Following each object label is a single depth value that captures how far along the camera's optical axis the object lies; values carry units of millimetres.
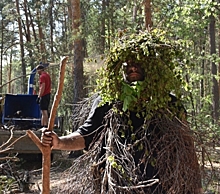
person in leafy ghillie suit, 2508
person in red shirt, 9289
